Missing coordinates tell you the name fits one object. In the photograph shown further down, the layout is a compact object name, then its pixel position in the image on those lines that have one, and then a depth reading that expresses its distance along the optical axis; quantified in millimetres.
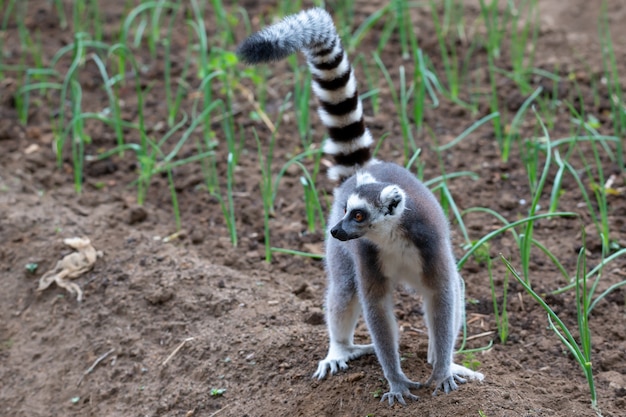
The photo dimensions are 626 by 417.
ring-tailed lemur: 8070
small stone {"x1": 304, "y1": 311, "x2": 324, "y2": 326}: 10844
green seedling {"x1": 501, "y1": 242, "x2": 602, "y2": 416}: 7770
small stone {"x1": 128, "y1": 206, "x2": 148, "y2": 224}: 13445
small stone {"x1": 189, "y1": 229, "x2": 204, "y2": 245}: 12922
